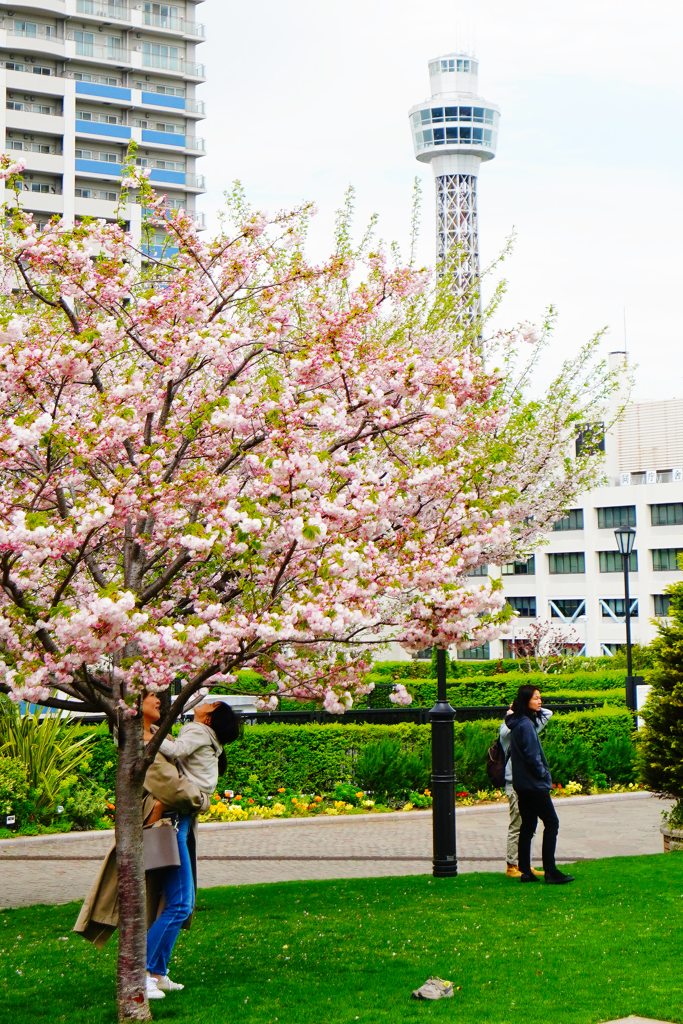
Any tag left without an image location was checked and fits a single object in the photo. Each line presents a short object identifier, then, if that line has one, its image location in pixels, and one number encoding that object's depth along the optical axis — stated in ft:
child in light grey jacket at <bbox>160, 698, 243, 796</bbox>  25.93
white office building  235.61
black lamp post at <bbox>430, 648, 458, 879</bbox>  37.55
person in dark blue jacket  35.70
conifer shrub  40.06
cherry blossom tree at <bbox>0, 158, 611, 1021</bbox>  21.20
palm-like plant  49.75
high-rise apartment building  255.29
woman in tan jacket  24.08
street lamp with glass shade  86.53
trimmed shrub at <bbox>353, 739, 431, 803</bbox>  55.57
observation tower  383.04
